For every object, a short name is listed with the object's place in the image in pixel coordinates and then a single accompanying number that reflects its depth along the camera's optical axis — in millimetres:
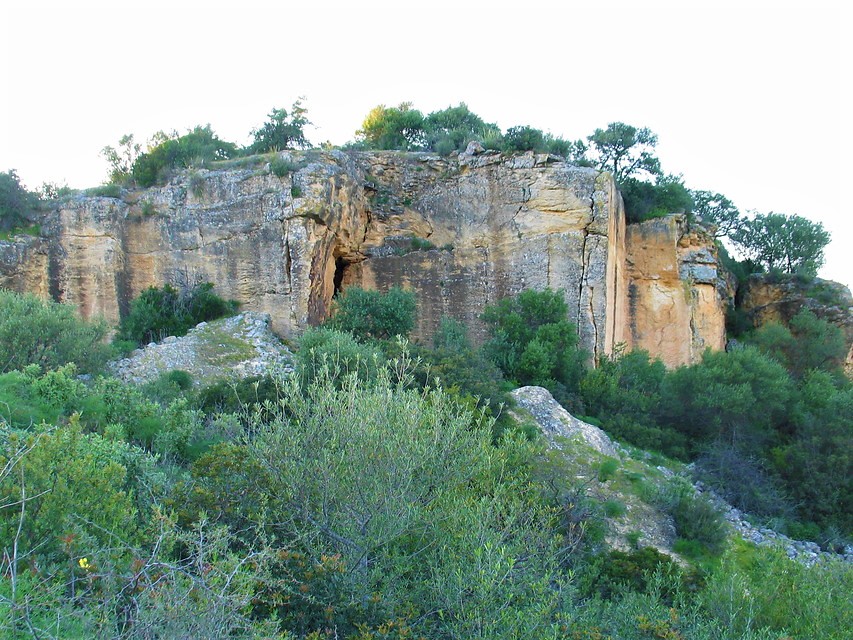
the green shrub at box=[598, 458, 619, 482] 14259
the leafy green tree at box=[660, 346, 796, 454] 18906
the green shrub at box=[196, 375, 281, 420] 15070
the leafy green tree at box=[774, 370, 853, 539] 16812
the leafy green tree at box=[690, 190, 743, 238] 28625
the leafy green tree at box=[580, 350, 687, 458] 18203
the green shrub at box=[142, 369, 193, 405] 15586
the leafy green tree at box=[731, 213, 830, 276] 27375
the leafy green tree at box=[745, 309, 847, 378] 23250
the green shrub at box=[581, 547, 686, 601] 10031
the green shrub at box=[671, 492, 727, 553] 12945
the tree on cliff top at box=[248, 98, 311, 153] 25750
